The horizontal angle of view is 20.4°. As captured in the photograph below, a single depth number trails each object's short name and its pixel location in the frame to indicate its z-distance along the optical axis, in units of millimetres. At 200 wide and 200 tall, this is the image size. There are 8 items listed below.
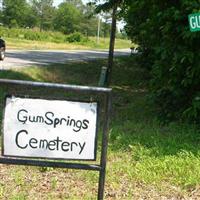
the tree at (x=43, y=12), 108931
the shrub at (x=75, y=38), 74375
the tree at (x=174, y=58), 8234
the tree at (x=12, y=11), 92062
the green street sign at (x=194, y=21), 6559
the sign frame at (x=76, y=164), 4156
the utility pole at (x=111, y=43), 18391
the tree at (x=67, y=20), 108062
